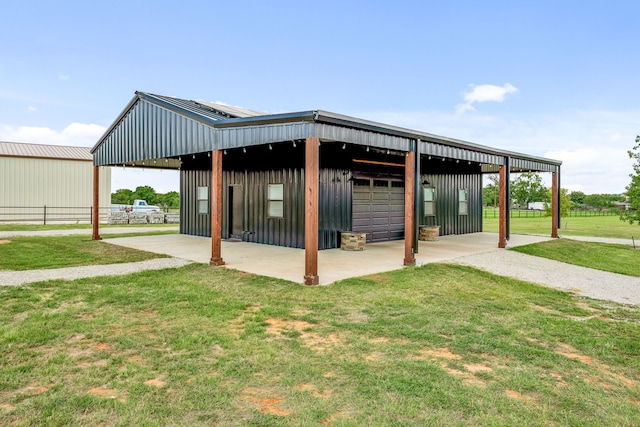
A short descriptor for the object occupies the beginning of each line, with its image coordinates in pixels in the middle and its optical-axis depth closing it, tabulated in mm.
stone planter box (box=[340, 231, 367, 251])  11062
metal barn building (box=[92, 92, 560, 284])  7363
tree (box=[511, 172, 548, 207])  47281
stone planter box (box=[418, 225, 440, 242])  13688
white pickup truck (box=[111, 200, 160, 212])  27544
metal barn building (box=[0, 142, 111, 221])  23297
